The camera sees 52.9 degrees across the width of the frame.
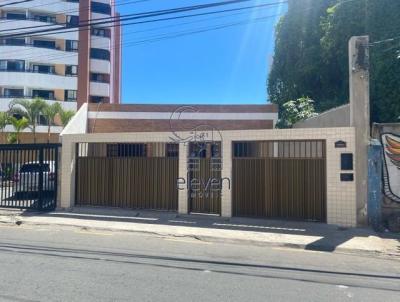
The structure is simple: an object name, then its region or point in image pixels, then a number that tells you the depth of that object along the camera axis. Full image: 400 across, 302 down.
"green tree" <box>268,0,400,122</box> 19.02
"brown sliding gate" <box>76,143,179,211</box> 13.23
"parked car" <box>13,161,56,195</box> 14.45
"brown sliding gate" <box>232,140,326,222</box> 11.44
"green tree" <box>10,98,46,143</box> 31.97
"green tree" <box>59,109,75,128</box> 32.50
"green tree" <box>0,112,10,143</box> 32.50
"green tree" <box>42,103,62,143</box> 32.16
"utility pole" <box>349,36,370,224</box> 10.82
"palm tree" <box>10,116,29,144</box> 30.53
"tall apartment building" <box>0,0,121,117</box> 41.50
